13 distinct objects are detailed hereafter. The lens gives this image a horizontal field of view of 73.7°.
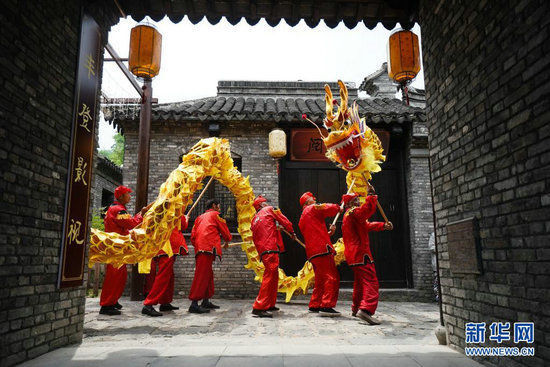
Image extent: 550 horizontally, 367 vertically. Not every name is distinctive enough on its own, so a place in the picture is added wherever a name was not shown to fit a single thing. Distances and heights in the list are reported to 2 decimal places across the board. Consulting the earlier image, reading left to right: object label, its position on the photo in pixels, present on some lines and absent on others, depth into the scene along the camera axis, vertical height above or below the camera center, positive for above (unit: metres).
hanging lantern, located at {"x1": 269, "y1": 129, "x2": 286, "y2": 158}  7.69 +2.04
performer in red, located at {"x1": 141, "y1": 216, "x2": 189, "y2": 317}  5.54 -0.61
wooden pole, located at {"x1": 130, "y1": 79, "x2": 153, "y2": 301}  7.15 +1.58
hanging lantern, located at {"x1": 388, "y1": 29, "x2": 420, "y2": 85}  4.69 +2.41
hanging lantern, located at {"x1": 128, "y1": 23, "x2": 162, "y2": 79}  5.05 +2.70
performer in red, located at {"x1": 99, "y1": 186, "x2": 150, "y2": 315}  5.58 +0.14
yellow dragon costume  4.51 +0.97
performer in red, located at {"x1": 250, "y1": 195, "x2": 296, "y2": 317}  5.48 -0.09
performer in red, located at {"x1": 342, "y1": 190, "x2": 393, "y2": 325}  4.88 -0.16
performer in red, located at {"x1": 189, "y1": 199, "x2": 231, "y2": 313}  5.88 -0.13
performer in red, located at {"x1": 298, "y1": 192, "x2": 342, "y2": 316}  5.53 -0.22
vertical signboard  3.58 +0.82
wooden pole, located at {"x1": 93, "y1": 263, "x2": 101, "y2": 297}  8.17 -0.89
